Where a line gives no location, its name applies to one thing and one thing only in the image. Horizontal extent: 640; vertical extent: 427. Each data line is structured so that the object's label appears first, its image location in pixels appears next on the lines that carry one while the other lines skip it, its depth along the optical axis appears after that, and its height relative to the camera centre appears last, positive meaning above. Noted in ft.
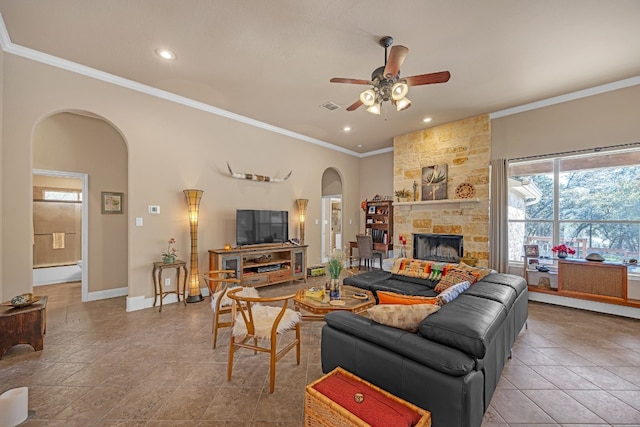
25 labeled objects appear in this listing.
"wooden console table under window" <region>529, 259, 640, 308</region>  11.83 -3.25
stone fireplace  16.21 +2.11
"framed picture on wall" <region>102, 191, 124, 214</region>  14.85 +0.78
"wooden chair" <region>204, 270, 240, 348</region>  8.82 -3.06
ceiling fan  8.07 +4.34
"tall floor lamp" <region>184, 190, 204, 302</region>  13.76 -1.27
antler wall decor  16.15 +2.46
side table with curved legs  12.53 -3.12
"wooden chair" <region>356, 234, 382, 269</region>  20.90 -2.70
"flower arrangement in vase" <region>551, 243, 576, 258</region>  13.41 -1.93
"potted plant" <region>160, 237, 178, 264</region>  12.90 -1.97
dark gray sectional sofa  4.41 -2.77
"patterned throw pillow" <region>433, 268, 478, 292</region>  9.93 -2.48
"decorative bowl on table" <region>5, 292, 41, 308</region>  8.43 -2.79
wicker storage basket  4.11 -3.27
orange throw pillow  6.68 -2.22
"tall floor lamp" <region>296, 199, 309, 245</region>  19.24 +0.35
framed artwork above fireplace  17.81 +2.22
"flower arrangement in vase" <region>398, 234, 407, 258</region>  19.54 -2.38
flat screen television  15.75 -0.75
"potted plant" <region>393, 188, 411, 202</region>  19.54 +1.54
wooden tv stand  14.50 -2.93
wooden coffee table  9.02 -3.23
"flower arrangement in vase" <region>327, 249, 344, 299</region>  9.90 -2.15
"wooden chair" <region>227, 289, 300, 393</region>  6.86 -3.15
